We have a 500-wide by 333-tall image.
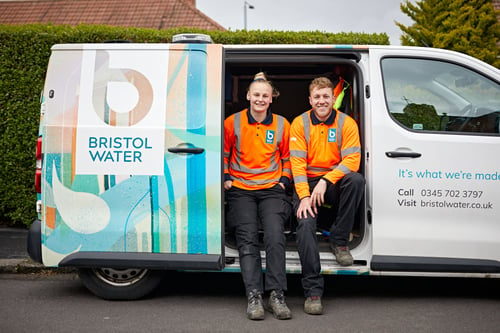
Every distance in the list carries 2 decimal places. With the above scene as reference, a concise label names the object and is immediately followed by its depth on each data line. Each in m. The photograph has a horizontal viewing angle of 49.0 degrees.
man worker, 4.02
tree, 15.62
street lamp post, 24.92
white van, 4.05
